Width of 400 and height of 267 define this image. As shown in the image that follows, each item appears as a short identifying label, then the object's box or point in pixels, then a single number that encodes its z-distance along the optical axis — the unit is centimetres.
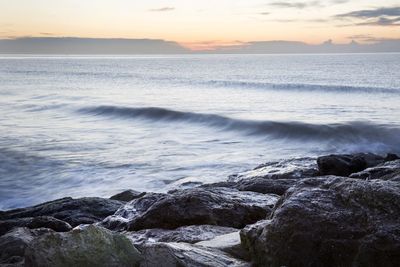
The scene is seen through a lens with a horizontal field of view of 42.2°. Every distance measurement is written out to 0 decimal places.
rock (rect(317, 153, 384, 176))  1079
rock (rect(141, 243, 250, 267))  347
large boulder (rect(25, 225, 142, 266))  350
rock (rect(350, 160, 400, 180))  826
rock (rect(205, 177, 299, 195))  878
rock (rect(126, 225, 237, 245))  499
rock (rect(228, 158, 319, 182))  1134
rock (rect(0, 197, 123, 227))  807
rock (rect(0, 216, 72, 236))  669
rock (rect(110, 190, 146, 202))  1013
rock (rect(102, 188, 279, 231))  585
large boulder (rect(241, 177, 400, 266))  358
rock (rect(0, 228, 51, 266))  470
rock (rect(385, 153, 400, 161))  1201
